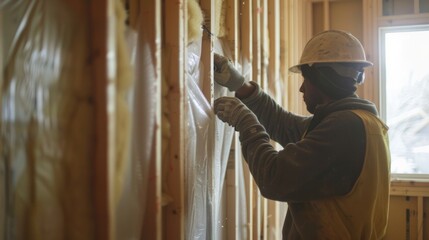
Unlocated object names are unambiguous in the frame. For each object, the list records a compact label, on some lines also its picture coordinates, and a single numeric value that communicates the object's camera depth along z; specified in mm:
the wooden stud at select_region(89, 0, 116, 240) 975
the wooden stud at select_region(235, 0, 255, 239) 2207
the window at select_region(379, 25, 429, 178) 3717
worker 1432
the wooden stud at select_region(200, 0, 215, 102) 1710
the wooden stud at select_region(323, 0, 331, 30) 3854
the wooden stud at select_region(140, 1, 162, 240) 1238
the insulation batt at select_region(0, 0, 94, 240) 876
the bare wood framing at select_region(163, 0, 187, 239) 1393
